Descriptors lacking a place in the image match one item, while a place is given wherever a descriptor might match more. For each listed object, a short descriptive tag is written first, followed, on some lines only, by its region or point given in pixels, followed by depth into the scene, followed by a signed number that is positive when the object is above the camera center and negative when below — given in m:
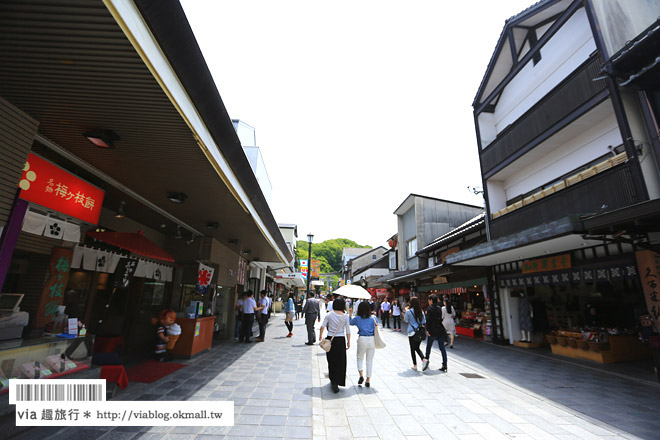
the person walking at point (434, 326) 7.81 -0.77
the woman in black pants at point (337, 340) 5.71 -0.89
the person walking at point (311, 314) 10.84 -0.69
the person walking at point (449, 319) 11.32 -0.81
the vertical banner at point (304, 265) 28.15 +2.99
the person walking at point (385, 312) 17.91 -0.93
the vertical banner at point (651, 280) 6.77 +0.51
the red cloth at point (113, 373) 4.78 -1.34
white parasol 7.66 +0.12
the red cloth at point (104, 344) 5.93 -1.07
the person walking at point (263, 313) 11.66 -0.76
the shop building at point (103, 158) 2.51 +2.01
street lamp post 21.74 +4.31
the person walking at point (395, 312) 16.36 -0.84
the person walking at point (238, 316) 11.21 -0.90
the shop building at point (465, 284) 13.35 +0.69
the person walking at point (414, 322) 7.59 -0.64
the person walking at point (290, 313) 12.59 -0.80
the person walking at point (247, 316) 10.66 -0.81
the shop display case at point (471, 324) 14.09 -1.28
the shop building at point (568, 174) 7.27 +4.16
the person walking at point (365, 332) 6.19 -0.76
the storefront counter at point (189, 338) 7.94 -1.25
